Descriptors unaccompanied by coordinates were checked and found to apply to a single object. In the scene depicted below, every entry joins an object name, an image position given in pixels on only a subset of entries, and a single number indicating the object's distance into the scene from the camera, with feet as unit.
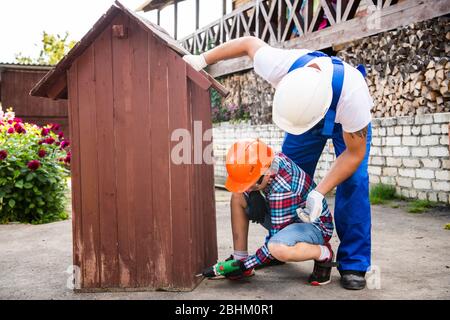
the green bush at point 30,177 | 21.36
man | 9.50
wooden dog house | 10.68
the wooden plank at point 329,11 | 29.60
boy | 10.51
